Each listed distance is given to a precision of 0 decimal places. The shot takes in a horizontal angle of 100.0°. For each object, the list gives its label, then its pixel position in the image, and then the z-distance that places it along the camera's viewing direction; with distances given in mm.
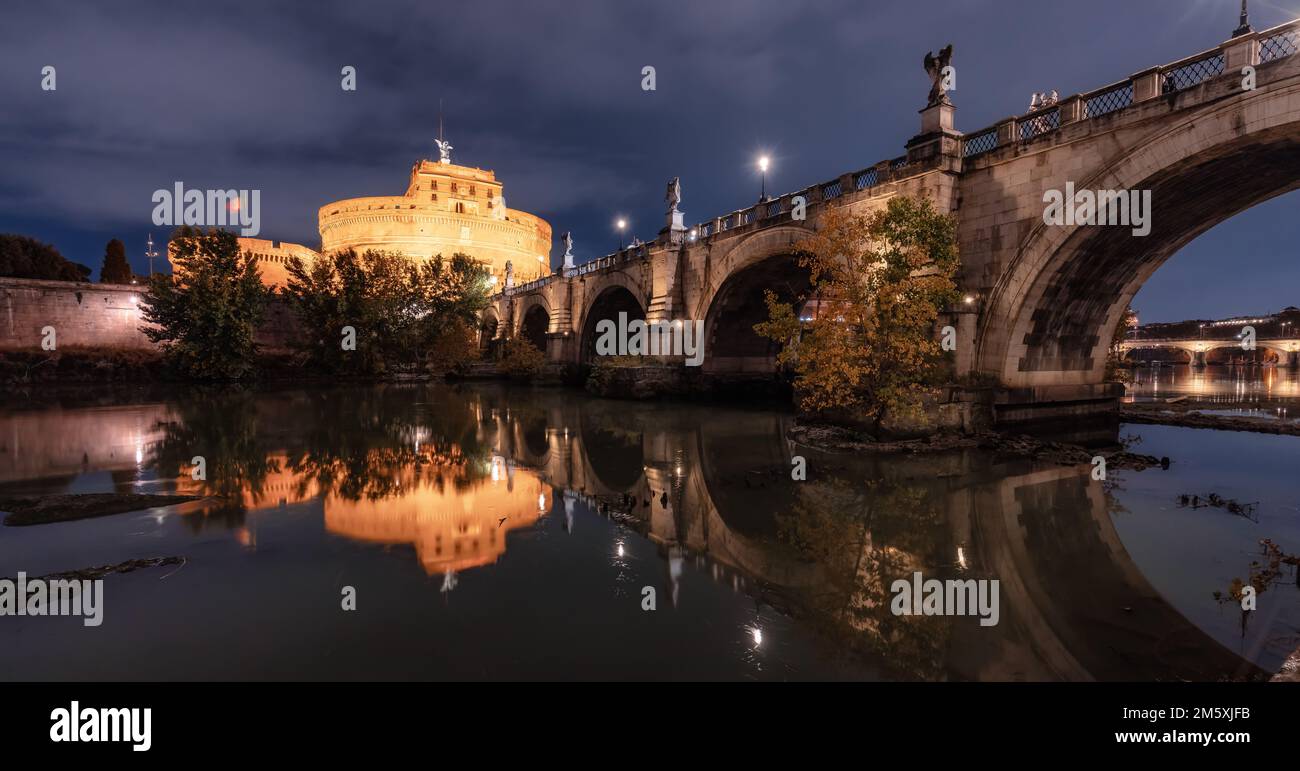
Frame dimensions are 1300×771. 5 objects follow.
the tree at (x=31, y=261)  46188
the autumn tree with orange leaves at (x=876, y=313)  13180
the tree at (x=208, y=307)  33031
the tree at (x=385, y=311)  38688
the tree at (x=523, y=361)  37969
